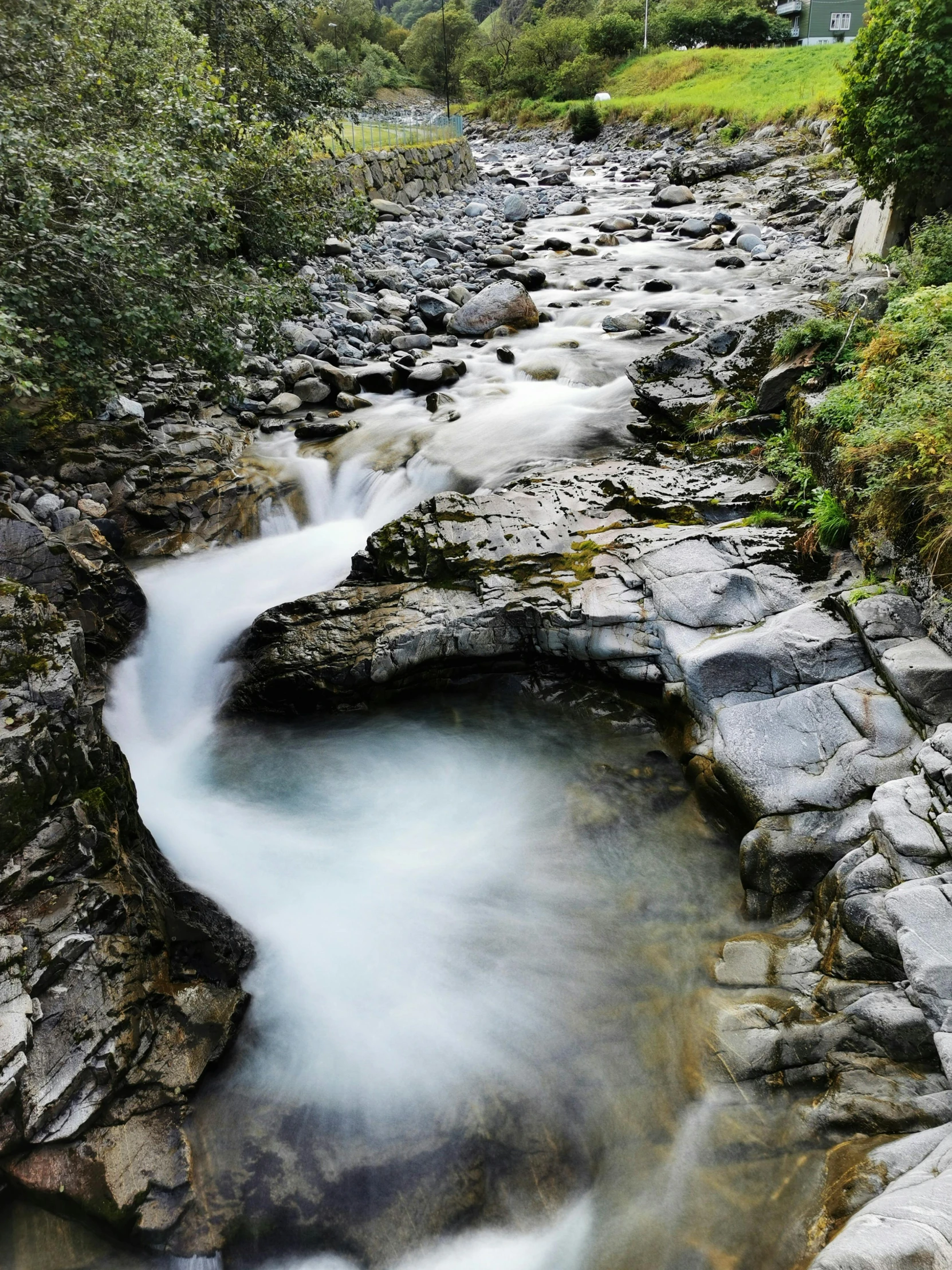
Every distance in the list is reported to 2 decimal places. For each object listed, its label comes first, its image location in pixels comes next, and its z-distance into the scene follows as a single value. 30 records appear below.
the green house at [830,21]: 48.62
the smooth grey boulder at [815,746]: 5.52
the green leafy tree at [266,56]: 14.42
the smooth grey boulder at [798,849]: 5.36
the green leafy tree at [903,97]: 9.62
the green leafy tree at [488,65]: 60.59
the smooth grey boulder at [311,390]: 12.91
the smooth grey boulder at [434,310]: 16.30
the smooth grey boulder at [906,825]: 4.59
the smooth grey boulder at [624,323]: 15.37
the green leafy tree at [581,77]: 51.06
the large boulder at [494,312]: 15.79
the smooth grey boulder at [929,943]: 4.00
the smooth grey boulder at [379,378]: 13.22
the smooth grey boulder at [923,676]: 5.35
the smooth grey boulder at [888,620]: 5.94
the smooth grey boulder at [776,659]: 6.26
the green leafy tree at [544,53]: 54.56
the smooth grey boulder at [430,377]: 13.27
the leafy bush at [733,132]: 32.16
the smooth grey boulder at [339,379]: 13.14
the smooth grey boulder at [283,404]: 12.40
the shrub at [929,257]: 8.91
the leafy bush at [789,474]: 7.95
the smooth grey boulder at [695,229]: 22.38
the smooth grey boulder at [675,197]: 27.17
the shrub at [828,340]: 8.78
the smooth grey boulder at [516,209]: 27.08
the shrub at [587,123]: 44.03
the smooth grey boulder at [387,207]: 25.81
